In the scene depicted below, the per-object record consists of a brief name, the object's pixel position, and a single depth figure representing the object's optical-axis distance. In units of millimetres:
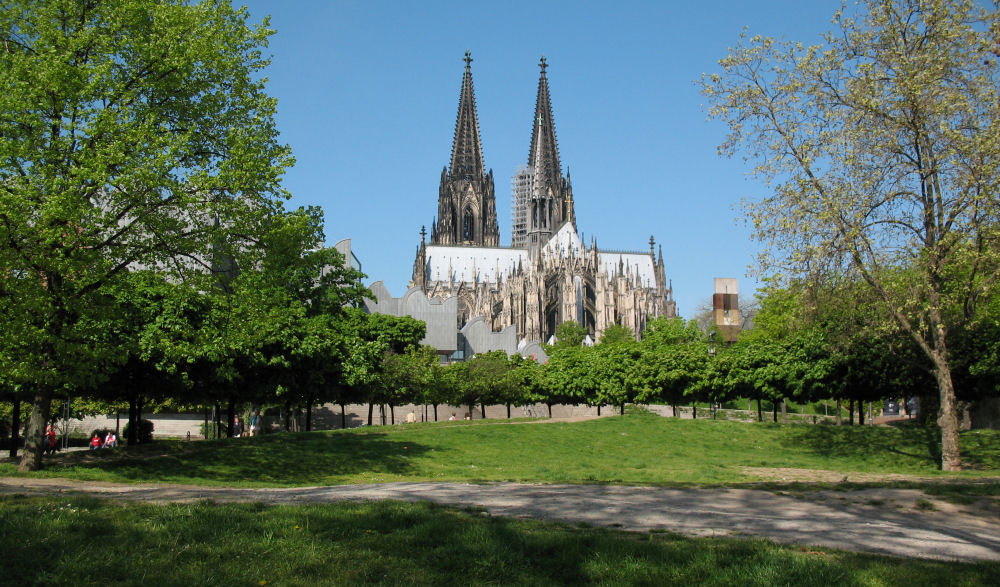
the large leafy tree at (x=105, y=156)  16406
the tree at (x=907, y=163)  22812
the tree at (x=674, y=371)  45344
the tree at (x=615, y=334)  104312
